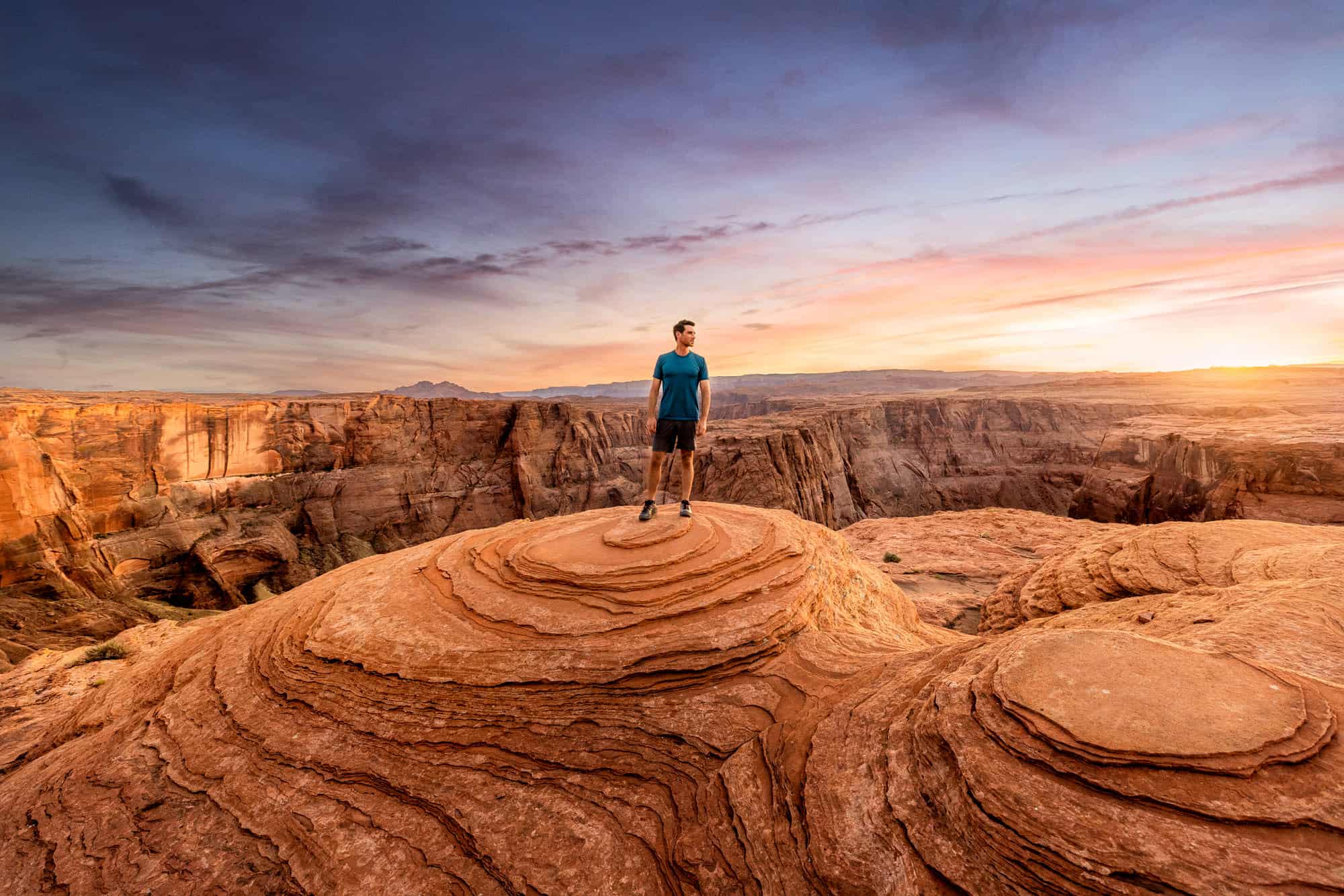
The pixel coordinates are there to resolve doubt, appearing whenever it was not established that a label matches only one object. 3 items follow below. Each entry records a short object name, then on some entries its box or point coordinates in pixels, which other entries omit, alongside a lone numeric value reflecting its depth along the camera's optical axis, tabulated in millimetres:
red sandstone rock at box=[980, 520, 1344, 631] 7242
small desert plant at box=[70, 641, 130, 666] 10905
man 7117
